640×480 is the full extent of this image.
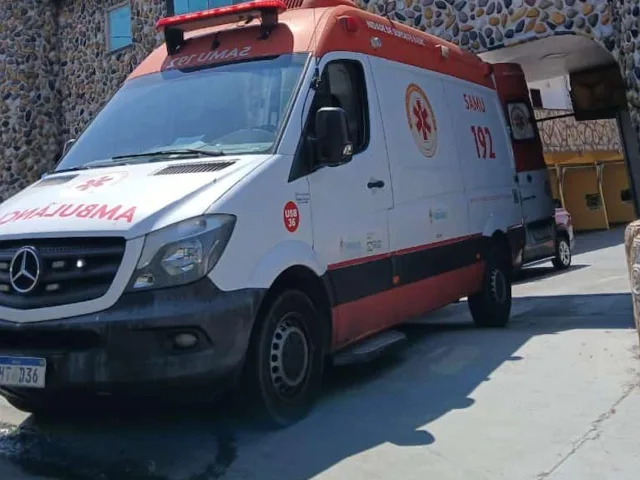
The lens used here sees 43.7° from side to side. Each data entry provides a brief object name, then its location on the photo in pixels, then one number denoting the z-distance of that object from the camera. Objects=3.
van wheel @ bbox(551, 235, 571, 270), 14.56
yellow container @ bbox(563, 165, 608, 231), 25.70
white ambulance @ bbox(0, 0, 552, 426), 4.13
